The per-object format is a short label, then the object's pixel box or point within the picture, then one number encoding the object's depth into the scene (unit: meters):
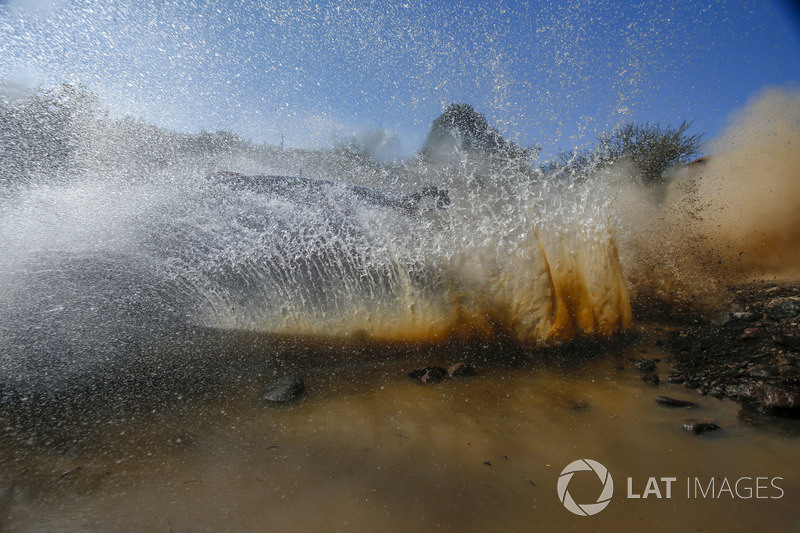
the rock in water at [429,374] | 2.51
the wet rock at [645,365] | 2.66
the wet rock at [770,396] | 1.97
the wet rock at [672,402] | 2.14
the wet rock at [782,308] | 2.98
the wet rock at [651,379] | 2.45
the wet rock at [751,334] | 2.70
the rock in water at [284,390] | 2.31
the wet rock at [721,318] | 3.15
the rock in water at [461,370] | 2.58
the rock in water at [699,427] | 1.83
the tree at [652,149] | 14.72
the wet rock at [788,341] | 2.46
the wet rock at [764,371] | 2.27
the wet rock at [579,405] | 2.12
